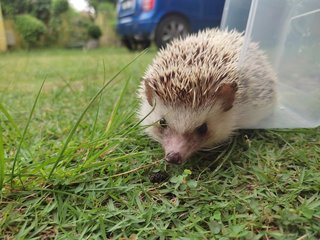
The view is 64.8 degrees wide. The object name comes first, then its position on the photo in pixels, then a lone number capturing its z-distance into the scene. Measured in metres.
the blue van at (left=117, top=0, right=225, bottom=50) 5.35
